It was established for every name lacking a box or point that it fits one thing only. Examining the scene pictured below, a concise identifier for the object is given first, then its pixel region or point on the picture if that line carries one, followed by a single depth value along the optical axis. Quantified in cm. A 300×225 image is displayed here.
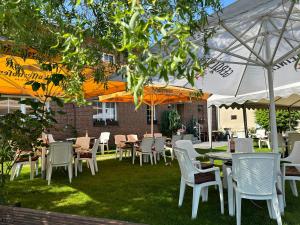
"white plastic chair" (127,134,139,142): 959
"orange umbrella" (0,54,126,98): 398
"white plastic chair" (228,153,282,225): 290
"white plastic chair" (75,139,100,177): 614
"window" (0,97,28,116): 927
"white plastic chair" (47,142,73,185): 538
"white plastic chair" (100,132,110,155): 1059
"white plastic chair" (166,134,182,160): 824
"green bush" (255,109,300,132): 1495
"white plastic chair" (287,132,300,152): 721
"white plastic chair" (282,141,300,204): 367
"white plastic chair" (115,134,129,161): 839
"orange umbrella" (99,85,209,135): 777
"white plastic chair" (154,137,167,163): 772
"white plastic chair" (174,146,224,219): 338
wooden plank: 194
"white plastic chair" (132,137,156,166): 749
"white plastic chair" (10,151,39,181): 574
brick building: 1094
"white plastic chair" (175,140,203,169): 463
